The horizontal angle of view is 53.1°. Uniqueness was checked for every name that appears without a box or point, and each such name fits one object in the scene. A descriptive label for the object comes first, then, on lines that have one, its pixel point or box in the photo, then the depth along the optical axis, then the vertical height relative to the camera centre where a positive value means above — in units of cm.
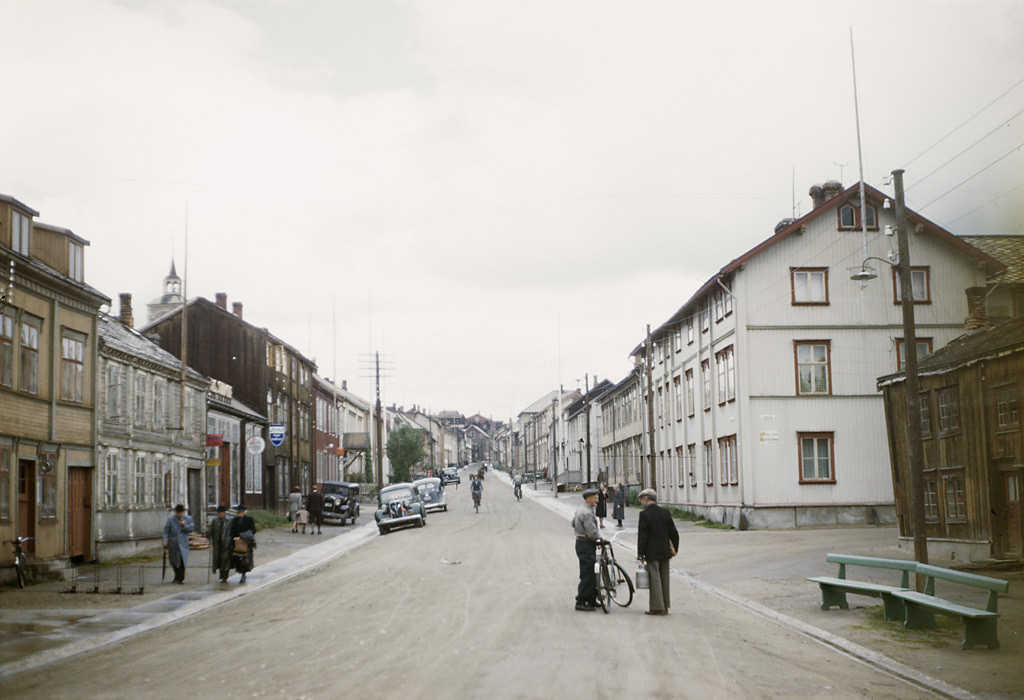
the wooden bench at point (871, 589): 1396 -206
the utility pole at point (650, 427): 4266 +98
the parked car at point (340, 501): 4616 -188
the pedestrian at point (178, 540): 2127 -158
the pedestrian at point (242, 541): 2069 -160
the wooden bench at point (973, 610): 1147 -196
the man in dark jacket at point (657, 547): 1477 -141
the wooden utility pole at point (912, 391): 1608 +83
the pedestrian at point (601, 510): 3797 -217
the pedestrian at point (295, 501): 4478 -183
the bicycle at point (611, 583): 1523 -198
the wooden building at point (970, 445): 2102 -7
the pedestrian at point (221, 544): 2073 -167
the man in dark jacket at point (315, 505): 4100 -182
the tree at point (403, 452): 9231 +45
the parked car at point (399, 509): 3994 -204
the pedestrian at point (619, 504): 4022 -207
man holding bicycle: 1515 -142
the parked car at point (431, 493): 5428 -192
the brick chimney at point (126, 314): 4406 +649
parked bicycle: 2106 -196
